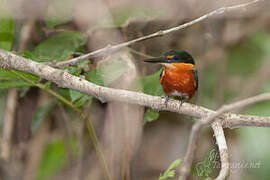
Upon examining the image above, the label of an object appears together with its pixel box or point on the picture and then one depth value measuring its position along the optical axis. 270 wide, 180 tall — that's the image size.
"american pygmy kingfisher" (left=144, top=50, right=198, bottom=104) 4.89
